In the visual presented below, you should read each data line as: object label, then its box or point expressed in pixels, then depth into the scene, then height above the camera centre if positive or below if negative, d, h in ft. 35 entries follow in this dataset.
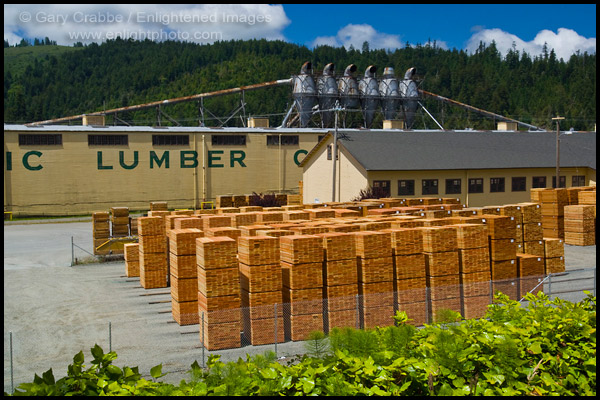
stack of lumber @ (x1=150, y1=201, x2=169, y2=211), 117.08 -3.54
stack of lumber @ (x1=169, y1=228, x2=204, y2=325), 60.34 -9.12
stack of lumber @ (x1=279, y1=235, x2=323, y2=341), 52.65 -8.83
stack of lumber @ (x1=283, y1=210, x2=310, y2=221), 85.05 -4.06
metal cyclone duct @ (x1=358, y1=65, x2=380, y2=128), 264.52 +43.62
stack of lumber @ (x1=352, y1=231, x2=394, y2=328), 54.70 -8.55
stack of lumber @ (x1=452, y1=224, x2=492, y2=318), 59.36 -8.42
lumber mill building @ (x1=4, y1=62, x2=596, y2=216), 151.33 +6.78
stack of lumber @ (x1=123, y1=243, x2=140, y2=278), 85.10 -10.46
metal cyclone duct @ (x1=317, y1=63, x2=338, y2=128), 251.60 +43.31
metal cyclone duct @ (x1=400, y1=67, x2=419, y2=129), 275.80 +43.55
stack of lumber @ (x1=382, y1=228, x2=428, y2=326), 56.24 -8.42
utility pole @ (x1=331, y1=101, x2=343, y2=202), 137.39 +7.95
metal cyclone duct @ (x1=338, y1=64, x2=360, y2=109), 257.55 +44.32
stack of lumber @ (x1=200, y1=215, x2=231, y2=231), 78.12 -4.47
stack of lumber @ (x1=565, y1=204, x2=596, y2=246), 109.09 -7.26
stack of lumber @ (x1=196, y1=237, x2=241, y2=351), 51.19 -9.45
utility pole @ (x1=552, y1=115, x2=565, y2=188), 151.43 +5.59
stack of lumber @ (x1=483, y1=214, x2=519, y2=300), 64.54 -7.32
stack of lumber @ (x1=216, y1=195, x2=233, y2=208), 151.64 -3.40
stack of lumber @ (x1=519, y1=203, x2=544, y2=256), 81.83 -6.23
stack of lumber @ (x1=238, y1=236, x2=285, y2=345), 52.13 -9.20
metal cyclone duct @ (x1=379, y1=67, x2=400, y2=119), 270.87 +44.82
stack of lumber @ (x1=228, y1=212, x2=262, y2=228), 81.30 -4.38
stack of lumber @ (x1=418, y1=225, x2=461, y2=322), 57.67 -7.95
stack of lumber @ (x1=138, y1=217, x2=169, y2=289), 75.77 -8.35
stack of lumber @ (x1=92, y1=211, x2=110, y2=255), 101.65 -6.88
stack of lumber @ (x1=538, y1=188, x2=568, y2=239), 114.21 -5.10
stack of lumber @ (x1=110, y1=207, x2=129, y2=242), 104.31 -6.34
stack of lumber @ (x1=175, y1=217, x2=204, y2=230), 75.90 -4.54
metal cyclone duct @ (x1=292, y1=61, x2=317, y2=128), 247.09 +40.57
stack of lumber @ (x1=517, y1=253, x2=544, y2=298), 67.92 -9.99
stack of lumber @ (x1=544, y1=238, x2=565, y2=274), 79.15 -9.51
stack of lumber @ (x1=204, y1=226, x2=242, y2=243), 61.36 -4.75
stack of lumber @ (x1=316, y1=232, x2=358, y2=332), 53.62 -8.65
